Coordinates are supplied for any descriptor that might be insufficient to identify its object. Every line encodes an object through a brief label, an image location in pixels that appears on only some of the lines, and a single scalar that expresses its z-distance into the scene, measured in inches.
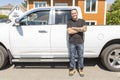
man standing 91.7
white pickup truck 99.1
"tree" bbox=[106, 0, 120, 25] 291.4
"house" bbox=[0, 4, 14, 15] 1354.8
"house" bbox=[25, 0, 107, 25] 389.3
